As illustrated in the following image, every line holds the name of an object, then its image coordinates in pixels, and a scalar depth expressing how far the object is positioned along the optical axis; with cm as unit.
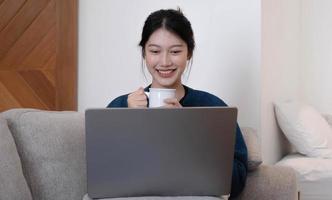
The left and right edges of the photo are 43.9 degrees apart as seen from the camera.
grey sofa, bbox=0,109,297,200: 134
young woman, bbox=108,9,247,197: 130
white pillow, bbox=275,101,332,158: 227
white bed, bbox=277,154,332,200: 204
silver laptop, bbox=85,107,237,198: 90
